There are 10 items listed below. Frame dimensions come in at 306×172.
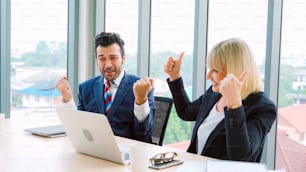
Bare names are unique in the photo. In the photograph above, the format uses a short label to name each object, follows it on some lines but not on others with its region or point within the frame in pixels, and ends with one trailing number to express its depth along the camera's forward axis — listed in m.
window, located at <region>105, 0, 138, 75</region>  3.81
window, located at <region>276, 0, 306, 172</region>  2.80
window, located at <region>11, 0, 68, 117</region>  3.65
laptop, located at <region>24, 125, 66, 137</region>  2.21
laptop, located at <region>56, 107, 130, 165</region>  1.61
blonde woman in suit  1.66
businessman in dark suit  2.26
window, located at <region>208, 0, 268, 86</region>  2.98
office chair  2.34
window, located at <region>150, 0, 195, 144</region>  3.38
